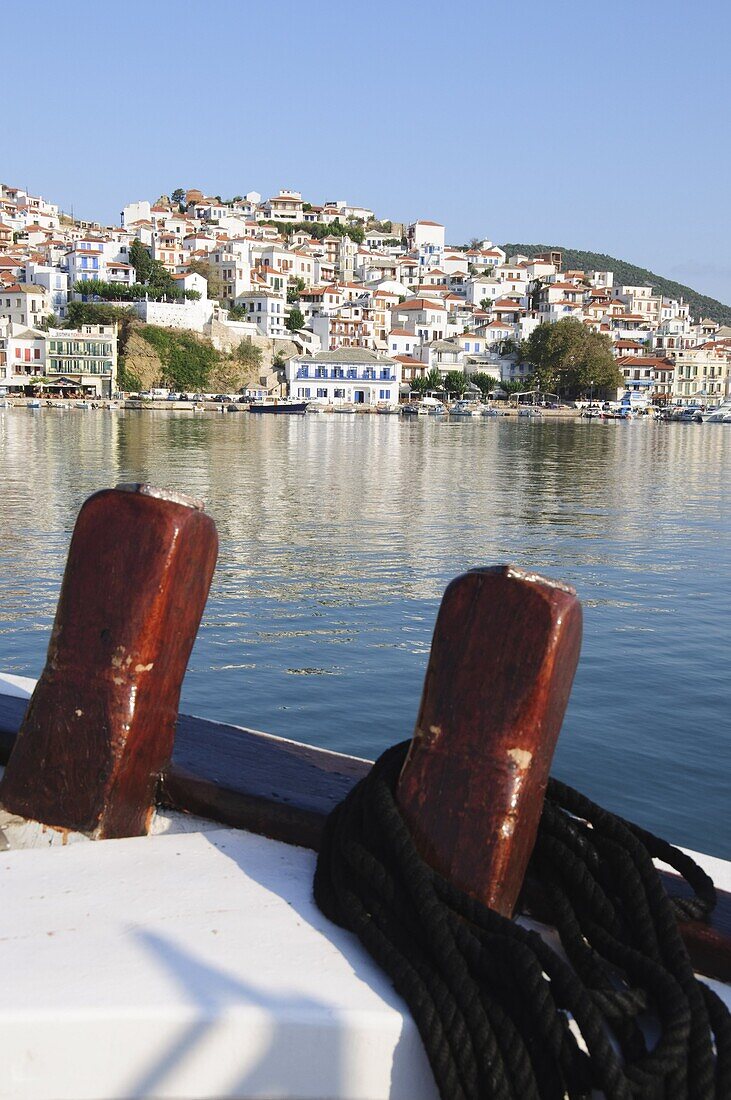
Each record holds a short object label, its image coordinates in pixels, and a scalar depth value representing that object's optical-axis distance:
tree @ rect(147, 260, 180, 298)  99.50
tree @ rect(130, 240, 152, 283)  104.75
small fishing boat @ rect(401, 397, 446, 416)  98.38
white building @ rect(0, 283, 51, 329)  94.88
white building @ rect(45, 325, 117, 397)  89.94
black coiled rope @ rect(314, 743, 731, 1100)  1.70
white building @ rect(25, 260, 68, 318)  98.38
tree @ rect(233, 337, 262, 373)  100.69
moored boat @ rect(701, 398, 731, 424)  102.56
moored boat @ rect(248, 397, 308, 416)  91.00
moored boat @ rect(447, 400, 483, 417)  98.38
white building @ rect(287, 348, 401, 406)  100.69
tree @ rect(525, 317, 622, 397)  104.69
